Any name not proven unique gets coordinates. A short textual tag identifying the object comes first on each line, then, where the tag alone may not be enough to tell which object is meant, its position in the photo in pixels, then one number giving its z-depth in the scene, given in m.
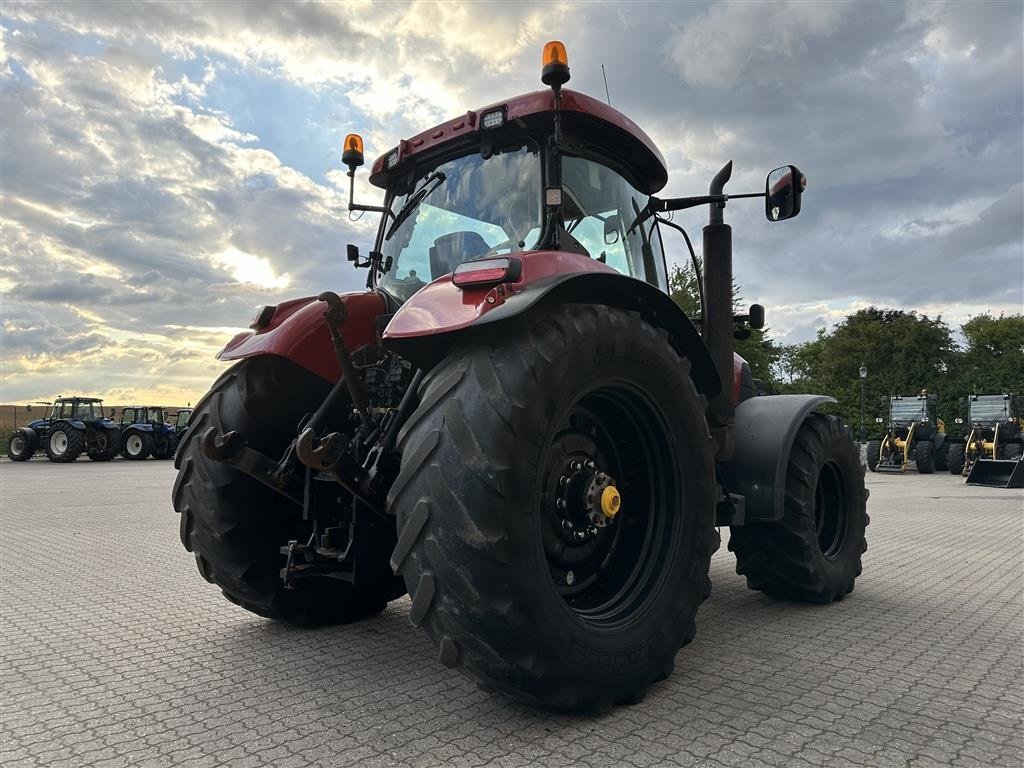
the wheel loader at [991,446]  15.85
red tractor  2.29
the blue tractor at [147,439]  23.80
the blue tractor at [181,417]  26.33
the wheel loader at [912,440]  20.53
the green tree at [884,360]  39.78
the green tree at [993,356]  33.62
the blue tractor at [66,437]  22.53
